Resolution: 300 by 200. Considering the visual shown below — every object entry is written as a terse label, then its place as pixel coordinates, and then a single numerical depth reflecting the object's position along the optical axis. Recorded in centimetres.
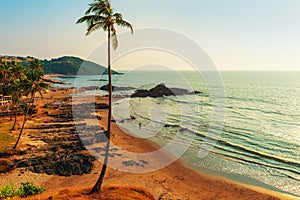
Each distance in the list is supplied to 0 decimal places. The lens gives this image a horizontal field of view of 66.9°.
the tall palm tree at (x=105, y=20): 1677
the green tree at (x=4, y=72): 4307
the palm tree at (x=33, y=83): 2948
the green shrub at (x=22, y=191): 1613
